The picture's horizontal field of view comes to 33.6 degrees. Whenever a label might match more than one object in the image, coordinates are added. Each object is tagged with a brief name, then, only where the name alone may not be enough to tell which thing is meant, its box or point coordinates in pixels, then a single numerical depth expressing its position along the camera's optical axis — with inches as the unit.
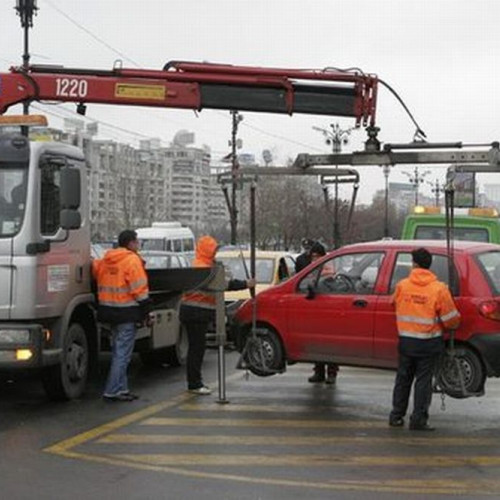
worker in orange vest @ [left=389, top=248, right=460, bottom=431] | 302.7
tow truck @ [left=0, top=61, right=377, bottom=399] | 322.7
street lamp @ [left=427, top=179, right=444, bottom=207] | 2133.9
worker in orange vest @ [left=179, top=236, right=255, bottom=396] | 380.5
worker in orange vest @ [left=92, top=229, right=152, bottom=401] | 361.1
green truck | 633.0
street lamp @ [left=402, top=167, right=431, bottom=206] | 2377.2
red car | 316.2
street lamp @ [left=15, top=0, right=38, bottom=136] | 741.9
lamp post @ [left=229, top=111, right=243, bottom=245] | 1524.4
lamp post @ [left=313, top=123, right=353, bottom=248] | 1290.6
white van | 1330.0
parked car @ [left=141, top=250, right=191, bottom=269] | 627.0
